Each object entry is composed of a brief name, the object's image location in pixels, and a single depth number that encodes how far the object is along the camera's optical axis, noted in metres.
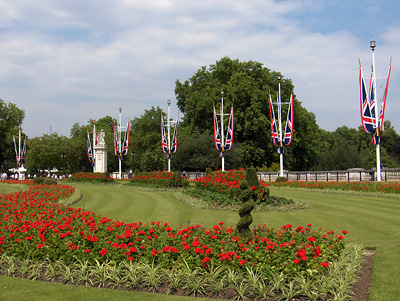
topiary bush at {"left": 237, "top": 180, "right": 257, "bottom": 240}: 7.59
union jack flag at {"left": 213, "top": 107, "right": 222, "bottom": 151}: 36.75
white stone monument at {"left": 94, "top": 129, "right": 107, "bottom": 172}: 46.03
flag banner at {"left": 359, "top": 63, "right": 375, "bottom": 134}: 25.58
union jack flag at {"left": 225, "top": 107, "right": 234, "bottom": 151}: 35.47
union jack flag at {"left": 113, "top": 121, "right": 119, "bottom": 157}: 45.00
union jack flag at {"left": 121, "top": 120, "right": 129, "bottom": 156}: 43.12
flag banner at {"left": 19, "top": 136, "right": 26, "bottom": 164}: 59.01
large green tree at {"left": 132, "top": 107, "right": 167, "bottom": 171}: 53.69
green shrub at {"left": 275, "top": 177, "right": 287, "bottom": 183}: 29.27
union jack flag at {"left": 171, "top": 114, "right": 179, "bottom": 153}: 39.46
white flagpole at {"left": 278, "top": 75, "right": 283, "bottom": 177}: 32.11
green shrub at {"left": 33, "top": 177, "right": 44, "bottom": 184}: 30.30
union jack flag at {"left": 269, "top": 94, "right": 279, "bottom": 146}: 32.72
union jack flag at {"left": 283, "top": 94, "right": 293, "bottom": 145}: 30.78
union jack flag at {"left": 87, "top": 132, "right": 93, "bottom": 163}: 49.34
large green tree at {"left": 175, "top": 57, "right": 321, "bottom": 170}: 44.28
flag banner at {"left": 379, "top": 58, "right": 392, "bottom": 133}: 25.06
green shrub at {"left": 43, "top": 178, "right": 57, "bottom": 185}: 25.56
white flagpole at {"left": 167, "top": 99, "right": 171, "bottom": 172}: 39.72
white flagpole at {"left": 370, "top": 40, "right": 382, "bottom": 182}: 25.97
